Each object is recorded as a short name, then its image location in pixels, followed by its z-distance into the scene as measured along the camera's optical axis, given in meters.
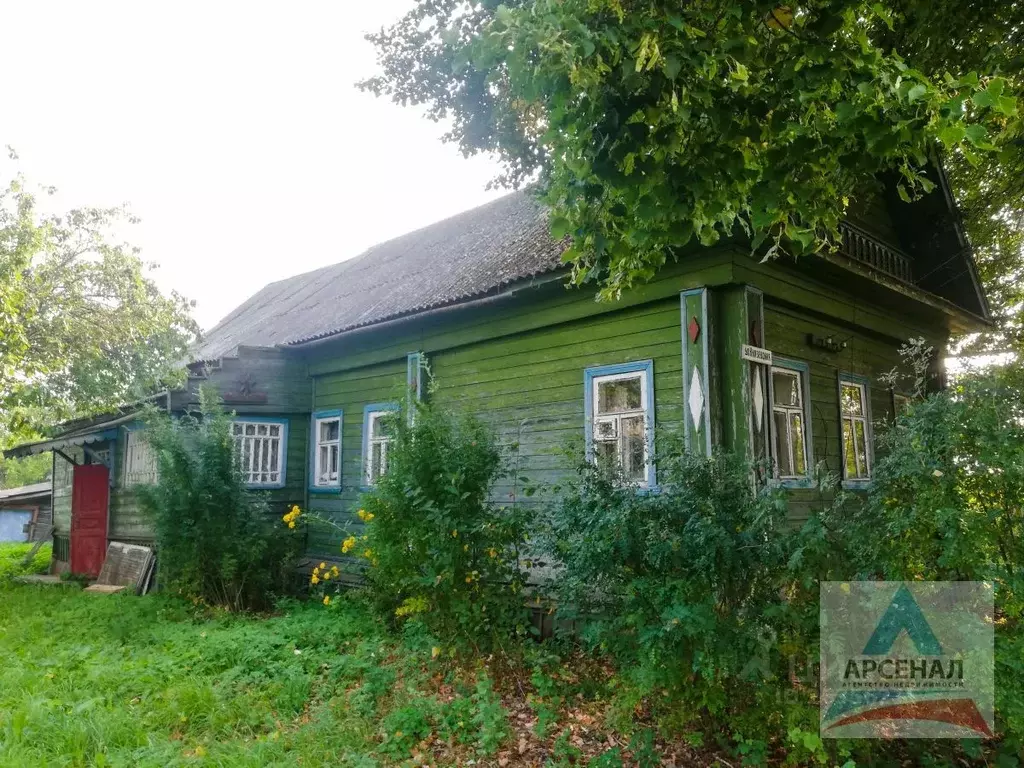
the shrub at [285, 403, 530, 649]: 5.45
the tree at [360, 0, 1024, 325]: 3.66
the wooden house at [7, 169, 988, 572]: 7.07
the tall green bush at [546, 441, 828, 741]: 3.73
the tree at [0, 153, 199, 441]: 10.84
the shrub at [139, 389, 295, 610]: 9.05
